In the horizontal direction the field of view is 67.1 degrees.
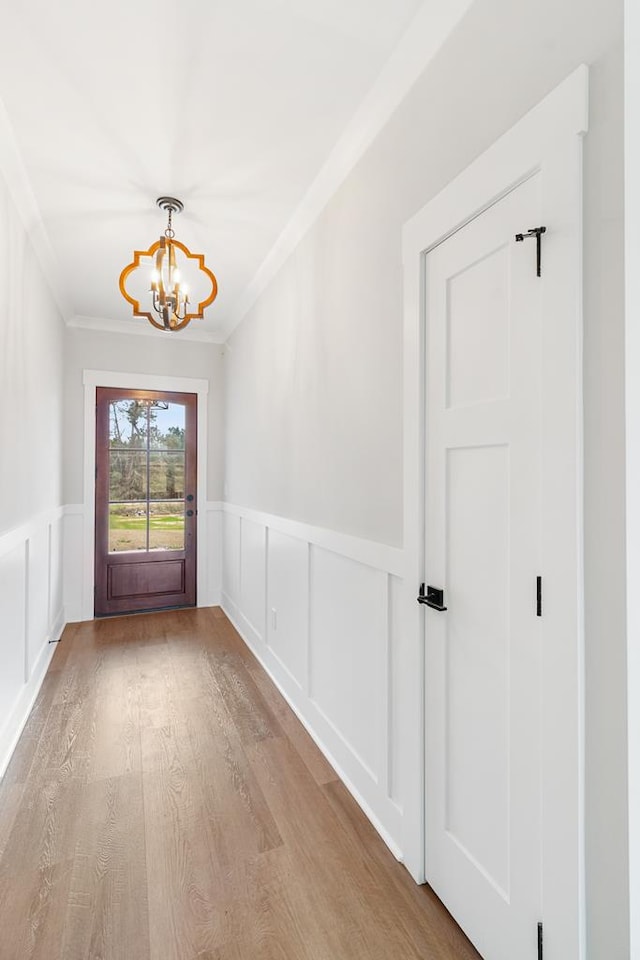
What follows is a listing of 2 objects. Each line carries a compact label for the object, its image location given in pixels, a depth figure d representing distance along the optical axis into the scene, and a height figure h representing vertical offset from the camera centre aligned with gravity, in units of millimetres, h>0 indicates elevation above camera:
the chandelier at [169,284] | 2244 +921
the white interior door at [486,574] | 1117 -246
